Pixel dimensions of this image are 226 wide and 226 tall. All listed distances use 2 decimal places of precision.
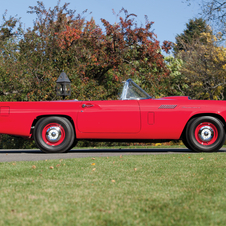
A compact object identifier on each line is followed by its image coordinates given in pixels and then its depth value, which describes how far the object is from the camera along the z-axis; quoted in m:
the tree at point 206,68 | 27.38
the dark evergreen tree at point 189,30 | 56.82
